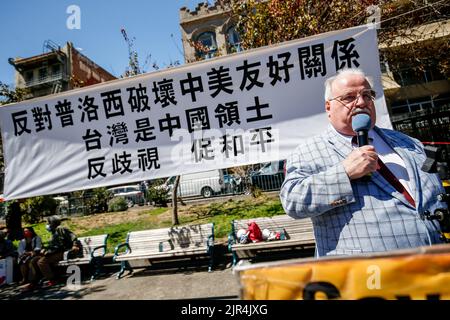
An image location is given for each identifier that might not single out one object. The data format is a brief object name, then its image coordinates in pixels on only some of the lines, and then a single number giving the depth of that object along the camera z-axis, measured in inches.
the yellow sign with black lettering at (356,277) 32.8
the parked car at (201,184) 629.6
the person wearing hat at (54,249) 257.6
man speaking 60.1
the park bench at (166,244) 236.1
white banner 132.0
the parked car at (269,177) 561.3
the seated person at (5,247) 295.9
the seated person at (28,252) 265.0
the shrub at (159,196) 565.5
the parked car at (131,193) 675.0
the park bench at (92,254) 260.4
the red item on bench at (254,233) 228.4
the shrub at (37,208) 634.8
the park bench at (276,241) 217.8
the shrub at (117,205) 614.9
